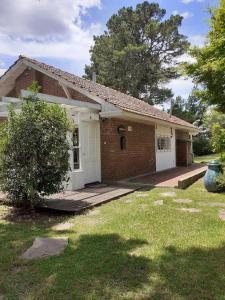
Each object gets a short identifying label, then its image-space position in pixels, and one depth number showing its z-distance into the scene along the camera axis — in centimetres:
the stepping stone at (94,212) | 547
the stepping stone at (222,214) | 499
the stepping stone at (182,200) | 632
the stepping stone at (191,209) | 547
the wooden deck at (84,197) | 578
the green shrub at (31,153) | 542
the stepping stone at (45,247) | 361
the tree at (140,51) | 2532
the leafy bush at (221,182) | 668
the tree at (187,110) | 2962
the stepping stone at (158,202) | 610
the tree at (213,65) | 394
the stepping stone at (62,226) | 464
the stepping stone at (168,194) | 698
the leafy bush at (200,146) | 2688
